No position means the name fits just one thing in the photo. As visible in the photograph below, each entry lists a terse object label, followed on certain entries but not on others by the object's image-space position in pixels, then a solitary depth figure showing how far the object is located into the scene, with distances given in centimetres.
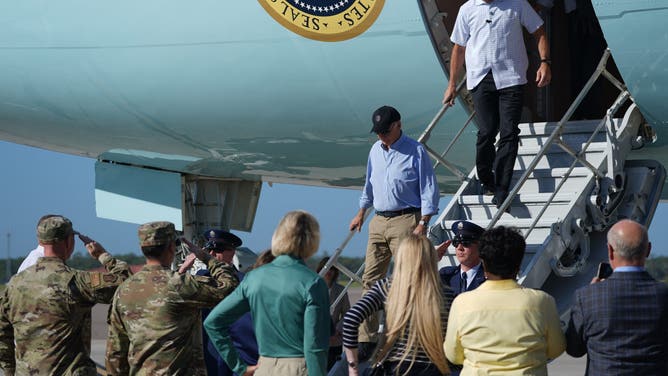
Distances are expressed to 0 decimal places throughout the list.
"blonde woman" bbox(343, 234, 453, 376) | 906
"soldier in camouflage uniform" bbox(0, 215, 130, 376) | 1073
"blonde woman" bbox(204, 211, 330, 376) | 909
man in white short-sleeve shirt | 1405
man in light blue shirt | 1321
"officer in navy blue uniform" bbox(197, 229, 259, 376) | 1392
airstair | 1377
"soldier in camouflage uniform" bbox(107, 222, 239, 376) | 1010
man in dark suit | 842
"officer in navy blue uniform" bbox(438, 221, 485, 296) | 1147
